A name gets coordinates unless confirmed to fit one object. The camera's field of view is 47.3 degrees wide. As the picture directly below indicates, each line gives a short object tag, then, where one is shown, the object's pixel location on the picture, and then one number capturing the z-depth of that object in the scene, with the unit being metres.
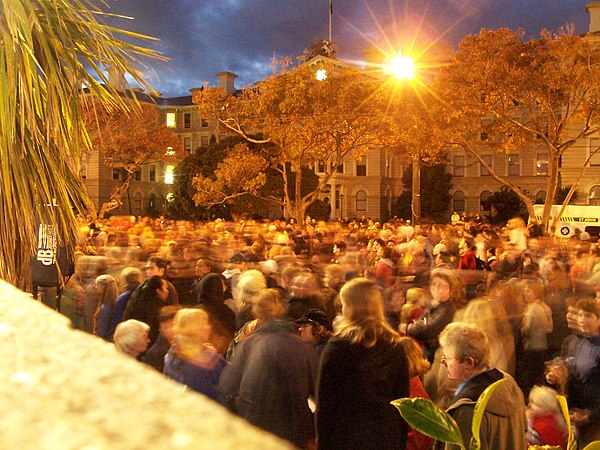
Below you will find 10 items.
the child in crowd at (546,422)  4.47
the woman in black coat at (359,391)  4.05
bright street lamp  16.94
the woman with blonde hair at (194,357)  4.54
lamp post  16.98
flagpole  51.66
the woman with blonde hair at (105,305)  6.79
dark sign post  3.58
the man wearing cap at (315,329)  5.53
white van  27.83
